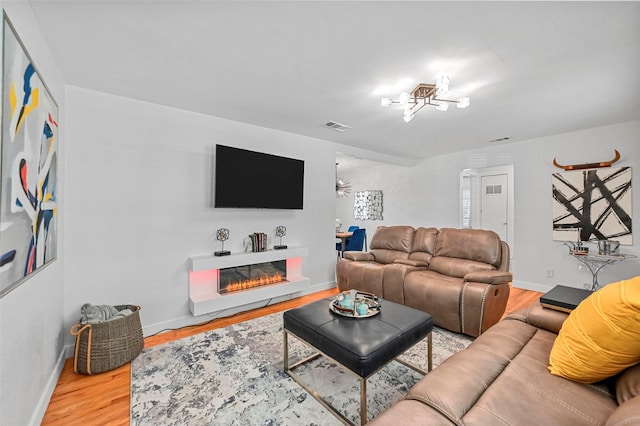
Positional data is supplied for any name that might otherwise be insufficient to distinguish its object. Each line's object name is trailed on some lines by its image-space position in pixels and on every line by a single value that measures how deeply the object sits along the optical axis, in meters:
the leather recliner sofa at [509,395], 0.97
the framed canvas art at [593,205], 3.58
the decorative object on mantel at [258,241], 3.45
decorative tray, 1.99
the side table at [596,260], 3.41
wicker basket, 2.09
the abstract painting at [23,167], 1.19
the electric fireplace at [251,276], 3.26
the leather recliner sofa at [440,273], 2.65
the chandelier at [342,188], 6.84
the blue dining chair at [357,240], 5.64
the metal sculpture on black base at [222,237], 3.18
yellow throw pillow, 1.05
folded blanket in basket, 2.25
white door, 5.27
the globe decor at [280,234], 3.71
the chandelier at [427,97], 2.11
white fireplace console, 2.97
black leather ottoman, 1.56
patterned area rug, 1.68
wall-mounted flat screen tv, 3.14
